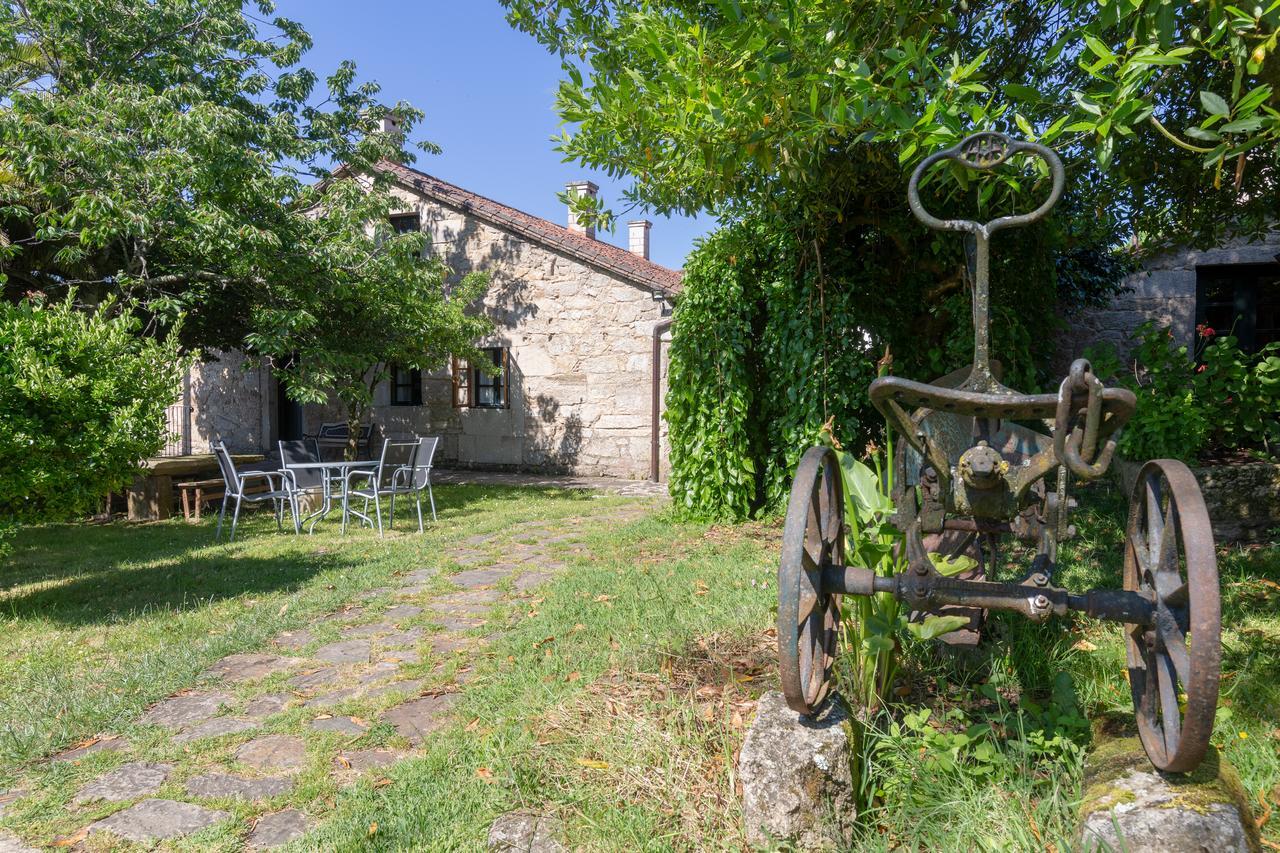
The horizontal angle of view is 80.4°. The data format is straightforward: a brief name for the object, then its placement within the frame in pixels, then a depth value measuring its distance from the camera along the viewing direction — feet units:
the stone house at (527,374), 39.14
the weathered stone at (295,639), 13.17
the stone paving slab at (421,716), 9.61
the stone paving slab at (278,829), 7.30
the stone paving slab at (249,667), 11.65
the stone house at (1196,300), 28.89
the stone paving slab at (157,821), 7.46
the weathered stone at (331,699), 10.49
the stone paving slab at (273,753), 8.82
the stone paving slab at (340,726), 9.69
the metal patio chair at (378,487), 23.35
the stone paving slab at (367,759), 8.72
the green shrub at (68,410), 14.19
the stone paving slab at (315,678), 11.27
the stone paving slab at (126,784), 8.15
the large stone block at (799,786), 6.61
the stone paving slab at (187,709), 10.03
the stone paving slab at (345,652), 12.37
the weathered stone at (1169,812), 5.47
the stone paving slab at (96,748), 9.08
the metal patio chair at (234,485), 22.54
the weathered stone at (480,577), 17.21
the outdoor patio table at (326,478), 22.37
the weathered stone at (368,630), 13.64
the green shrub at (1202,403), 18.11
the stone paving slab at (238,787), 8.15
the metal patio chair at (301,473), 23.17
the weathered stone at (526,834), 7.05
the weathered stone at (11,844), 7.18
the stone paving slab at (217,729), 9.53
